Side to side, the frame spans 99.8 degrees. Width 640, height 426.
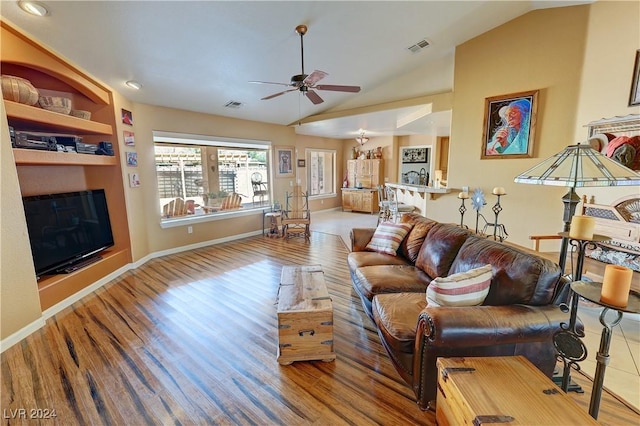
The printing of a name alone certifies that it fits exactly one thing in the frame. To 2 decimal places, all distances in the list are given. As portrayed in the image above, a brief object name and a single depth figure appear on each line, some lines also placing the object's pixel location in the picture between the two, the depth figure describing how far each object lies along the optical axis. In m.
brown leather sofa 1.51
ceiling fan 2.78
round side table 1.13
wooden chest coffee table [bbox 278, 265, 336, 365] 1.98
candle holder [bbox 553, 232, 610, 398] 1.35
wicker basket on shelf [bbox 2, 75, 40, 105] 2.42
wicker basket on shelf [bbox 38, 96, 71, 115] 2.89
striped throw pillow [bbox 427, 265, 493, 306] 1.70
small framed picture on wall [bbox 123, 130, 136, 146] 3.98
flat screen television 2.81
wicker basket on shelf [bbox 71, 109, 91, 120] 3.28
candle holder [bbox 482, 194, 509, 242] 2.79
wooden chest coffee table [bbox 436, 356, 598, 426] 1.10
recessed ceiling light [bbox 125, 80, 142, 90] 3.58
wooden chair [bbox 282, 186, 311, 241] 5.72
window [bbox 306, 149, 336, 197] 8.94
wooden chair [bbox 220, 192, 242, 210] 5.83
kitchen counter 4.50
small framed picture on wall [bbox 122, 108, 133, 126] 3.95
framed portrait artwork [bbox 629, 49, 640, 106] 2.70
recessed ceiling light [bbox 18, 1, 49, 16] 2.10
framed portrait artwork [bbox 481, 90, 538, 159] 3.50
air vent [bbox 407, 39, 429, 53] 3.72
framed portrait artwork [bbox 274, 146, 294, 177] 6.46
